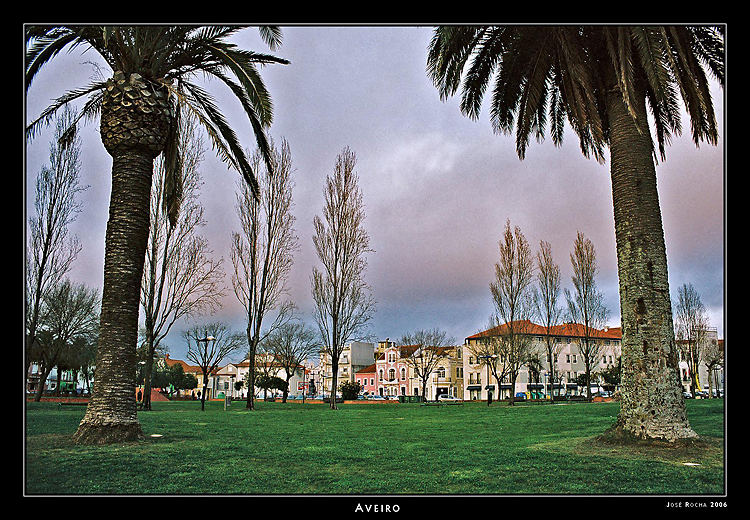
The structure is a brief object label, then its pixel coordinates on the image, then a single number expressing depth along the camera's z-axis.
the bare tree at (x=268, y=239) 32.56
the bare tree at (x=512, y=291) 40.59
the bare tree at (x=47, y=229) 22.18
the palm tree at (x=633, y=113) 9.97
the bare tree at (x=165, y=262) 26.56
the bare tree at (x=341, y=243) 35.00
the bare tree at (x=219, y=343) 47.09
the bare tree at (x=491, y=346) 45.03
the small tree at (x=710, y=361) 38.25
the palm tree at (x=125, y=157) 10.40
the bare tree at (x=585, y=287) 46.50
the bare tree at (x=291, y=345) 60.53
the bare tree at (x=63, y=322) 27.08
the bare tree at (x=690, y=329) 37.34
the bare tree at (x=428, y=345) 66.31
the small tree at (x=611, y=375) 68.12
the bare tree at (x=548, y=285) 44.97
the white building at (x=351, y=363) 102.75
